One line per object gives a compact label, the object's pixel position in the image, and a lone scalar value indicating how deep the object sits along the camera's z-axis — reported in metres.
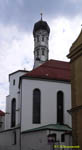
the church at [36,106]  34.16
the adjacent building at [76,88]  21.08
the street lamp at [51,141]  21.68
